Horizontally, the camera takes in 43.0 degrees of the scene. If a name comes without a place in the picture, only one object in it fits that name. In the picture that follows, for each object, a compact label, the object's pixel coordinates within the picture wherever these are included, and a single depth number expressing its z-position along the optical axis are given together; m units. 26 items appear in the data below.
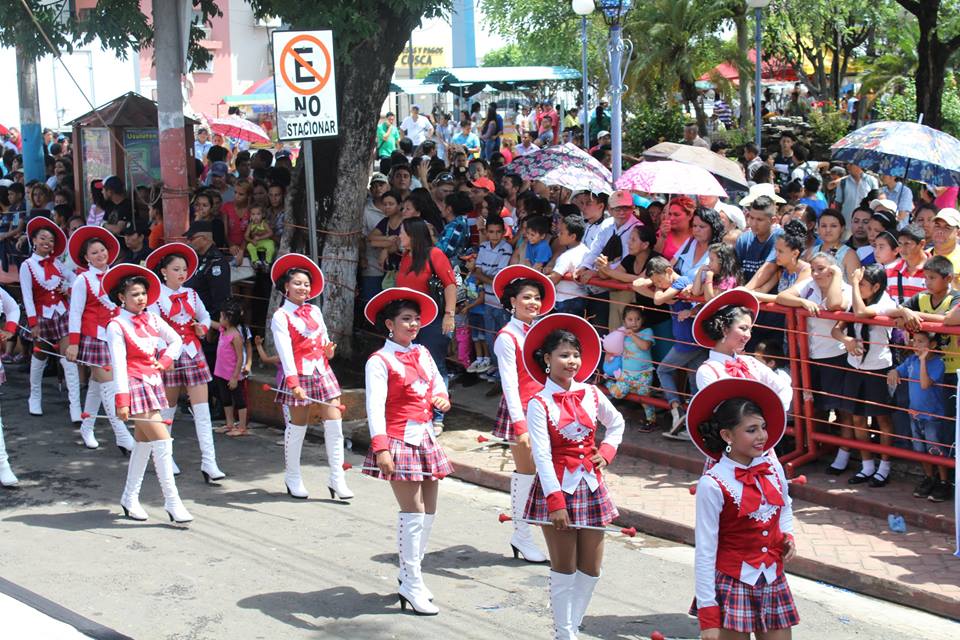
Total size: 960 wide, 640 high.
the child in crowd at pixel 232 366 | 10.93
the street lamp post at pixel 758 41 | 17.30
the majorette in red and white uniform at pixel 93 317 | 10.19
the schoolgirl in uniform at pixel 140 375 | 8.45
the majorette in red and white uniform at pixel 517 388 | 7.25
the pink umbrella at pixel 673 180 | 10.13
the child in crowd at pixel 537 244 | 10.46
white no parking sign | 10.01
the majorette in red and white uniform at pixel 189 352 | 9.48
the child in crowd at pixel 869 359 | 8.36
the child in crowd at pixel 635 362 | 9.92
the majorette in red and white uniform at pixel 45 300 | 11.21
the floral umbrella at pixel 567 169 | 11.82
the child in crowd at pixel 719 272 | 9.17
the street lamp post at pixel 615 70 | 11.55
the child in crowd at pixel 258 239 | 12.90
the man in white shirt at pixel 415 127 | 29.66
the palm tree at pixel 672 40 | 26.72
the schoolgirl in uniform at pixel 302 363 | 8.84
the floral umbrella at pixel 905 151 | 10.05
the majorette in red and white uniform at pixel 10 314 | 9.59
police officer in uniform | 11.01
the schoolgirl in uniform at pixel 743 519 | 5.02
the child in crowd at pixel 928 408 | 8.03
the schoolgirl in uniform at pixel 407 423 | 6.83
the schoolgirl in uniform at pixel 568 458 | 5.99
